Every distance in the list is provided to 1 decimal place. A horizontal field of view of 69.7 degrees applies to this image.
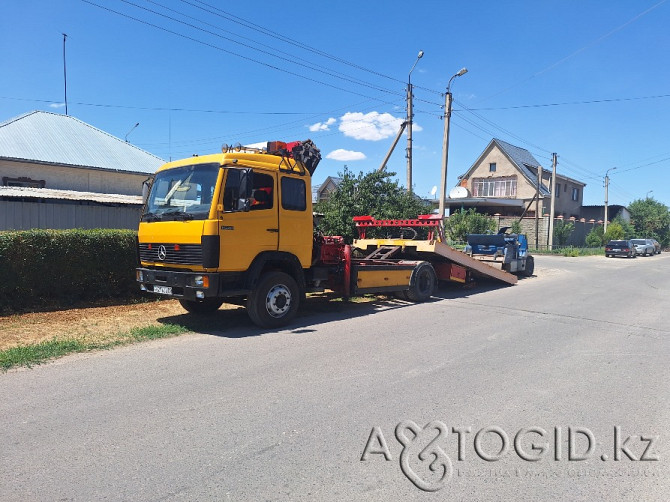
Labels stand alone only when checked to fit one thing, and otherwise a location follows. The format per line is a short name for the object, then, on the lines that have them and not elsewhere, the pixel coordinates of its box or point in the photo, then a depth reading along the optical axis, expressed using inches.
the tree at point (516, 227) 1396.4
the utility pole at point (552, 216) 1505.9
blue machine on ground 614.2
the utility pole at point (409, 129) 841.5
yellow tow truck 277.3
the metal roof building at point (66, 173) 545.0
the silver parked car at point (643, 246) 1533.0
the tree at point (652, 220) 2210.9
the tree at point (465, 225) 1263.5
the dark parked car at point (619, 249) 1414.9
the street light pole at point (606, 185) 1959.8
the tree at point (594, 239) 1748.3
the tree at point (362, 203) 653.3
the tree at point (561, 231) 1549.0
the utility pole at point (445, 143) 794.8
